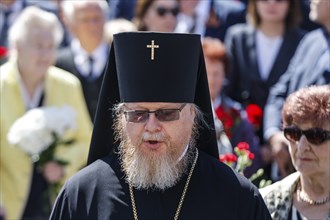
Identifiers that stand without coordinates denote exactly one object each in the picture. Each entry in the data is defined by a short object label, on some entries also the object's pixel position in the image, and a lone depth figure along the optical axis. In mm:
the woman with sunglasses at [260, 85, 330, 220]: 11414
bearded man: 9961
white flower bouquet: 15453
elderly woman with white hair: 15937
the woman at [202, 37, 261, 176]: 15523
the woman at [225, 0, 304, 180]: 17547
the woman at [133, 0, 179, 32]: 18047
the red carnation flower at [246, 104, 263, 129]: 16281
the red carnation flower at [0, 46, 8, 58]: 17625
